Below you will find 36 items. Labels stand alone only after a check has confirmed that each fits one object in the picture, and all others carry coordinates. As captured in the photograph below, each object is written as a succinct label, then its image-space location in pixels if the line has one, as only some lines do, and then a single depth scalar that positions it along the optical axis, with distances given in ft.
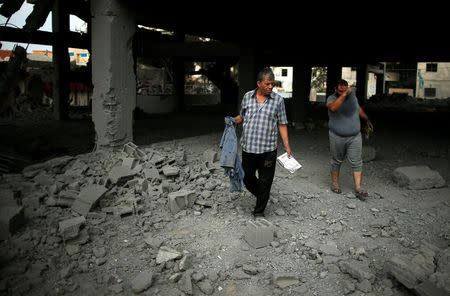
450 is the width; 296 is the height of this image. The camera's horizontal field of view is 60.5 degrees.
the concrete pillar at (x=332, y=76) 62.64
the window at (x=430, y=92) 117.70
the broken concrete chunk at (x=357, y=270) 11.60
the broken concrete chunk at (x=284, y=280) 11.56
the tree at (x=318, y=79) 124.37
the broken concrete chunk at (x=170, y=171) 19.52
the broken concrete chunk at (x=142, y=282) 11.24
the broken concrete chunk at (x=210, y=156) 23.25
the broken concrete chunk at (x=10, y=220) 13.14
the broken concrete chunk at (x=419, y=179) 19.83
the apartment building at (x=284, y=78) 136.56
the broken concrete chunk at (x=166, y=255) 12.61
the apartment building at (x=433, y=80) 116.67
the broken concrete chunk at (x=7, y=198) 14.65
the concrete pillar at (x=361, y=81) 77.30
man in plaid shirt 14.74
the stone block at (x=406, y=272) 10.71
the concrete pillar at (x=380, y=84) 102.46
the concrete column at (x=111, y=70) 22.52
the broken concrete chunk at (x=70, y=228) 13.24
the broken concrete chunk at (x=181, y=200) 16.56
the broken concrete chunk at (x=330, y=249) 13.23
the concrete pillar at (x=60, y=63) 42.73
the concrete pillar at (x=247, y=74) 39.19
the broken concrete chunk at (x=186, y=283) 11.27
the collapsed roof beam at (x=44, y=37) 35.72
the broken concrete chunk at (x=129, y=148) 22.06
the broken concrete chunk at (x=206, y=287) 11.32
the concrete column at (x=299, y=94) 44.75
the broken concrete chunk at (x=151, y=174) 19.13
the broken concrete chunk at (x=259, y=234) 13.64
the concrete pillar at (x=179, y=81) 62.03
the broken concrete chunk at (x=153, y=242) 13.70
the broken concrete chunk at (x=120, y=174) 18.37
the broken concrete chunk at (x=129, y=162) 19.86
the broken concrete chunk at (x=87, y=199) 15.65
